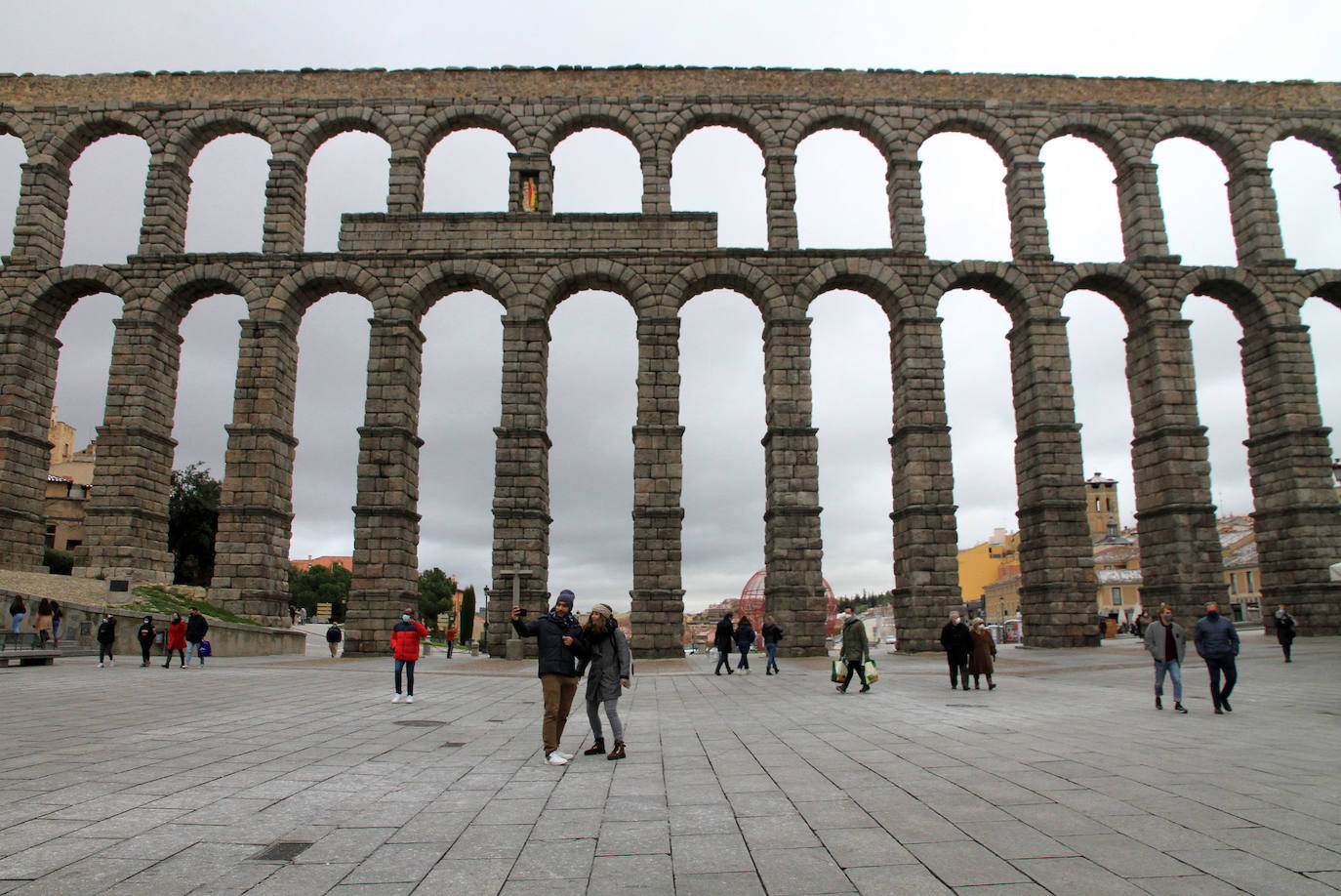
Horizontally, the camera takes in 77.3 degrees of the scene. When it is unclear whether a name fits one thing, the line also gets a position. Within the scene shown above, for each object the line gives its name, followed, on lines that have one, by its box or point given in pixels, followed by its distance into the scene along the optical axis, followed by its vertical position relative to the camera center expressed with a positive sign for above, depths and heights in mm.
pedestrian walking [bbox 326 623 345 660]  26062 -886
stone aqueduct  25531 +9645
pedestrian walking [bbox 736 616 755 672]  20291 -851
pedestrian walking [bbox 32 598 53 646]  20469 -195
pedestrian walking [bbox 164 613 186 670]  19641 -588
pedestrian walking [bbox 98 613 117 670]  18766 -497
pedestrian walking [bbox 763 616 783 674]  20312 -885
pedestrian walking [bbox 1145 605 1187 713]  11734 -725
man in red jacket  13055 -569
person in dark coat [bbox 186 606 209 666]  20328 -457
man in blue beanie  8219 -549
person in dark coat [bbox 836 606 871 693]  14828 -853
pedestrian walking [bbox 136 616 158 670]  19469 -642
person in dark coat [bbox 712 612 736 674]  20359 -867
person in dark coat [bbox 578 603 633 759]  8477 -604
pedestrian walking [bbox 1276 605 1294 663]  18578 -757
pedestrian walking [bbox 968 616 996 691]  14938 -982
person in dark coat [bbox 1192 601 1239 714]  11164 -705
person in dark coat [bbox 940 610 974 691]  15188 -866
